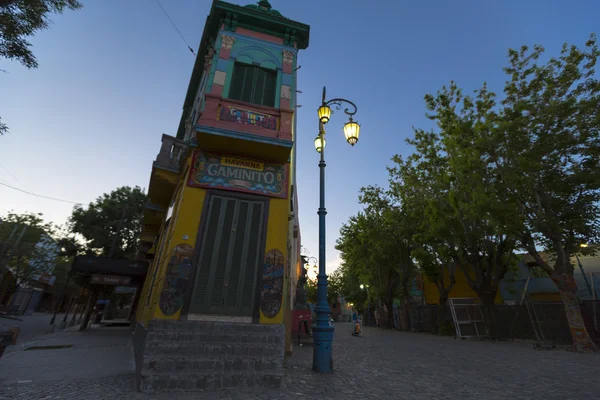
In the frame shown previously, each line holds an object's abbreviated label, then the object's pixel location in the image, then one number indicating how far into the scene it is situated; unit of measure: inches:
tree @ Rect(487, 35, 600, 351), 490.6
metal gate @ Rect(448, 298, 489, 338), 722.2
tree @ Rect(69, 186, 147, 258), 1074.1
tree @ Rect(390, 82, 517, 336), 561.9
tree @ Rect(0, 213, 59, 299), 1056.8
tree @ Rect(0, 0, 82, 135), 309.1
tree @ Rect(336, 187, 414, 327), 995.9
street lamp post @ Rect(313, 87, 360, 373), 286.8
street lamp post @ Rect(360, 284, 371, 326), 1533.1
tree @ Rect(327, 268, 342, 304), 2236.7
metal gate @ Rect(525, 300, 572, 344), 597.3
